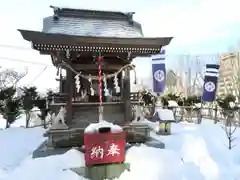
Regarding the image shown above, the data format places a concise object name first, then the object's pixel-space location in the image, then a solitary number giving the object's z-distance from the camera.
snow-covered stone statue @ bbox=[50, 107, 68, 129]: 5.98
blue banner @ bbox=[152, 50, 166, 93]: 10.77
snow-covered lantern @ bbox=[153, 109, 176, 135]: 8.21
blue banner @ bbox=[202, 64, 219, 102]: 10.58
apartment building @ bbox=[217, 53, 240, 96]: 22.23
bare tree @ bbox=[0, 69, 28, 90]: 20.89
